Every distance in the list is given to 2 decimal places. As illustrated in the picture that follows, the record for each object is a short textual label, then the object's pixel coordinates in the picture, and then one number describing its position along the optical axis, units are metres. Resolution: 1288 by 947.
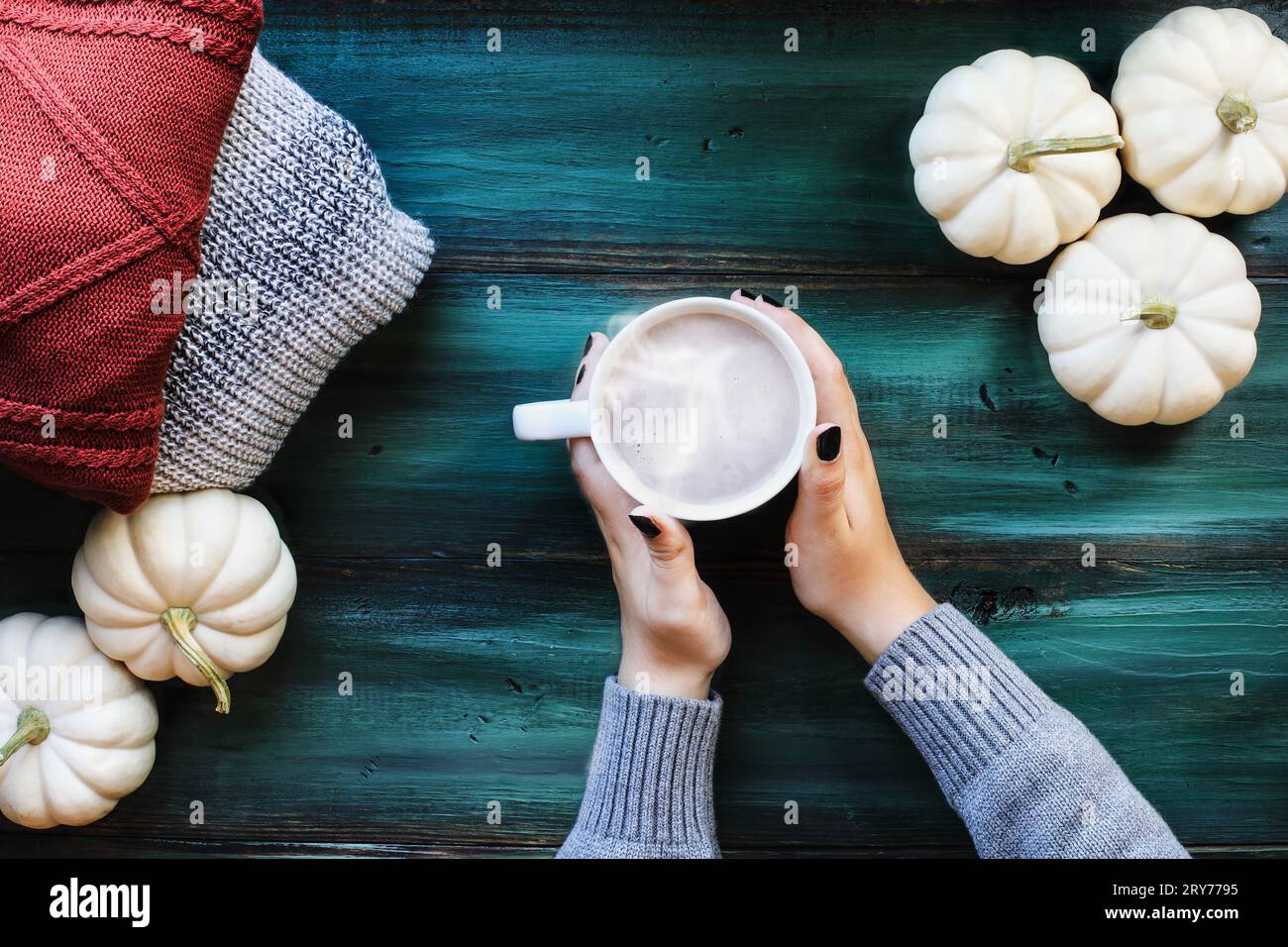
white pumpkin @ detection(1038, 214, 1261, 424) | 0.99
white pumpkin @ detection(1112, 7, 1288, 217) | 0.96
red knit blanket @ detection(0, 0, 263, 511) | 0.76
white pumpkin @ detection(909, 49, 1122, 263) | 0.96
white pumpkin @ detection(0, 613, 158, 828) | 0.98
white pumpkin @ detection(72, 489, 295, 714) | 0.94
